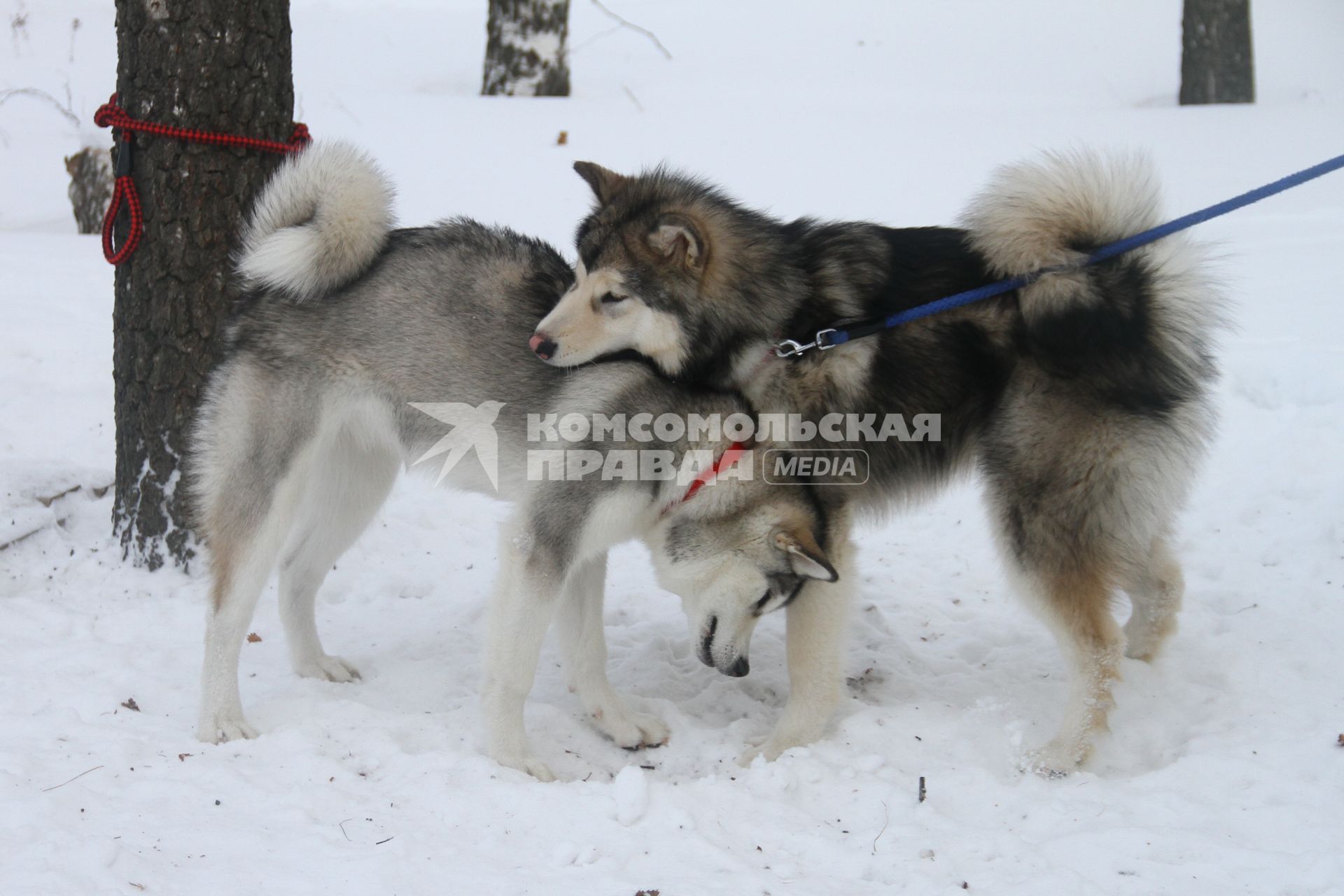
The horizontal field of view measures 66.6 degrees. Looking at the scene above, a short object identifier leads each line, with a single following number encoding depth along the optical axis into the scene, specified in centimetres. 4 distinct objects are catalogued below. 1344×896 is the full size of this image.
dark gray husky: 313
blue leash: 307
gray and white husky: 328
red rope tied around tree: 392
